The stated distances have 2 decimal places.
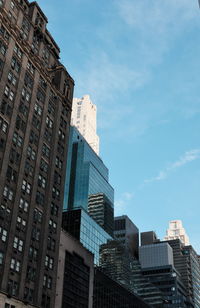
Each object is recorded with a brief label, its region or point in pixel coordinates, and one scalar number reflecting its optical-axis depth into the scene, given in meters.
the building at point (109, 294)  107.06
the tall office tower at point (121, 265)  139.88
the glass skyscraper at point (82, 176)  173.50
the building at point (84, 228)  125.12
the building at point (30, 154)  68.94
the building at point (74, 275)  84.25
